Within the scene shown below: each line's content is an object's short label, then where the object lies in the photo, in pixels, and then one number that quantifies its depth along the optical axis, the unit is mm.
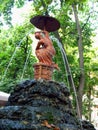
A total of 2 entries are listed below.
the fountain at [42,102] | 5090
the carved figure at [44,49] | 6590
